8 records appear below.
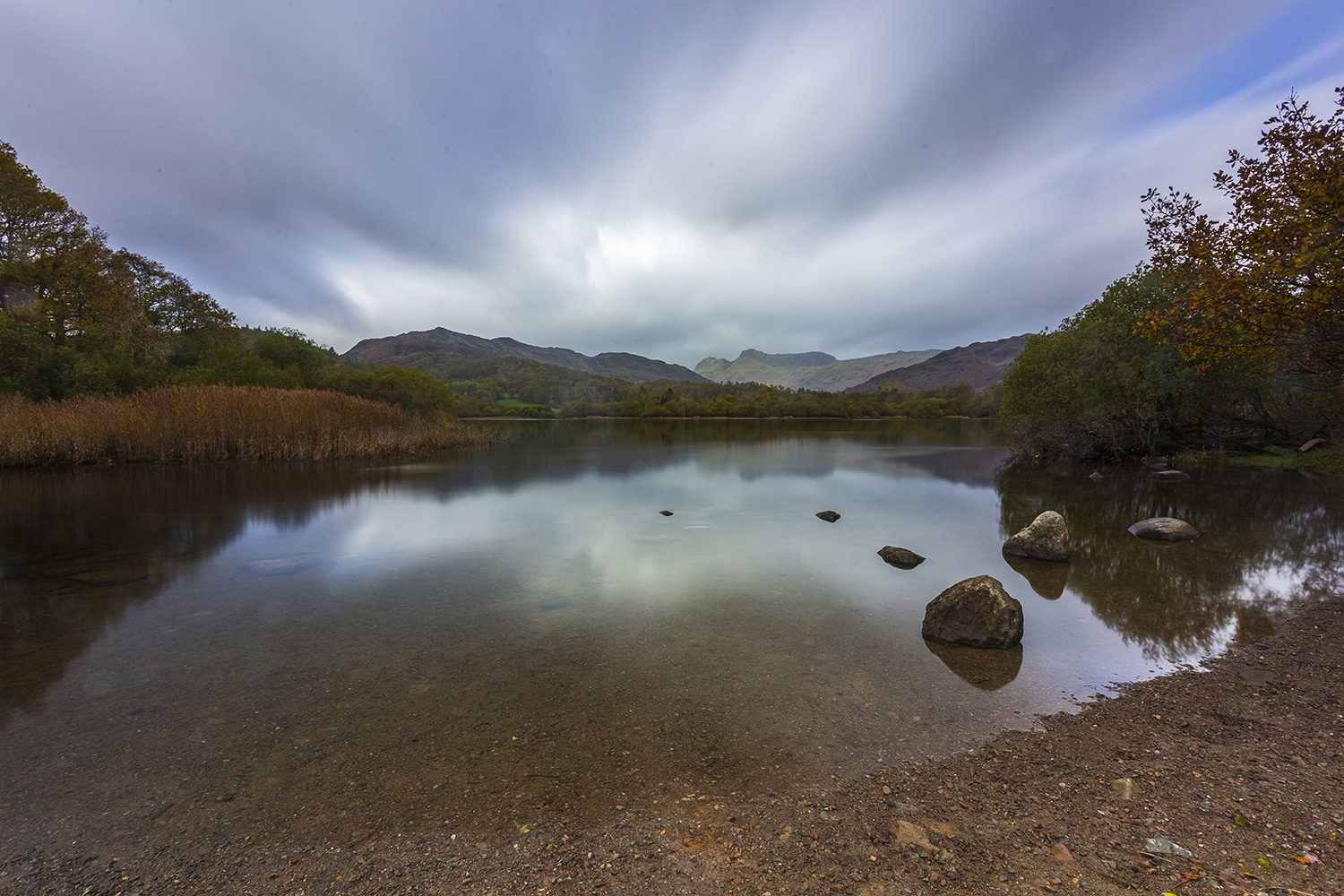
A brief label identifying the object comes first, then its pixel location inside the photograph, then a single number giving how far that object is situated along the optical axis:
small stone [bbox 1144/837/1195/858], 3.01
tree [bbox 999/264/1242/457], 26.56
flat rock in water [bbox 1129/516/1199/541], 11.81
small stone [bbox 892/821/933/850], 3.20
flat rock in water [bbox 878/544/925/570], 9.99
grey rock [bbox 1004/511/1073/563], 10.32
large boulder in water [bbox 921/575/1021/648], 6.35
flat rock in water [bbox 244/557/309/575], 9.42
